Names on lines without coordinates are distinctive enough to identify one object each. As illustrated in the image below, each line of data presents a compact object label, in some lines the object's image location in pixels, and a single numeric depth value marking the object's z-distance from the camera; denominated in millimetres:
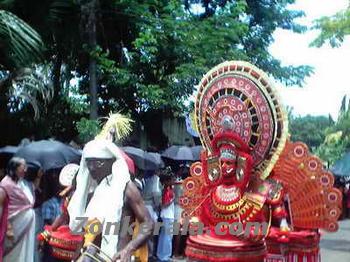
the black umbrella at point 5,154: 8921
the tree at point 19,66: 8922
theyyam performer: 5051
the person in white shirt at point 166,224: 9125
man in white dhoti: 3799
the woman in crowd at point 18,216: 6125
